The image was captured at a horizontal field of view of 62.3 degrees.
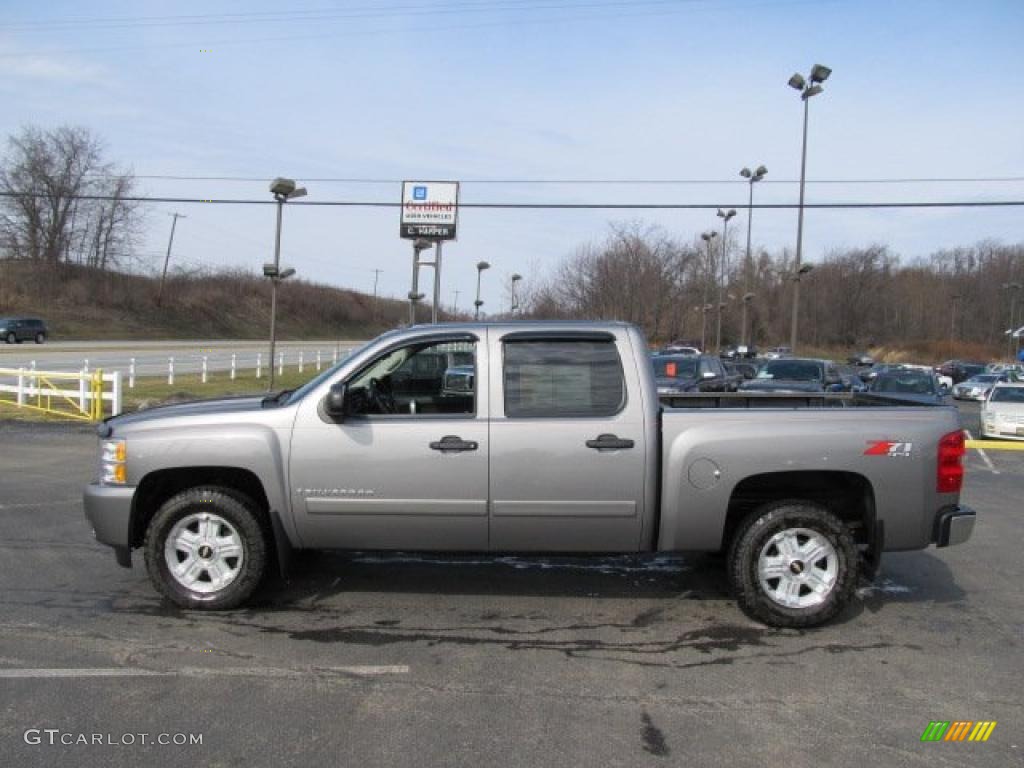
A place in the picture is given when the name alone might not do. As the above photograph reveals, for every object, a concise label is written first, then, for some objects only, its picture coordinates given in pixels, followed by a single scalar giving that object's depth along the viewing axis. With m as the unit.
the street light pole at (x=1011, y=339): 96.74
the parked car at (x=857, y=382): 24.97
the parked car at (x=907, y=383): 19.47
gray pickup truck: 5.13
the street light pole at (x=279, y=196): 21.28
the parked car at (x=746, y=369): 36.30
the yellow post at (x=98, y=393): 17.42
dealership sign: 25.16
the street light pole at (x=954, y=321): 107.12
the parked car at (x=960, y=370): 57.44
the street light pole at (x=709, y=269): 48.09
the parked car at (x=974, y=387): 38.09
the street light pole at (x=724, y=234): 47.28
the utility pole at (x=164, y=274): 79.81
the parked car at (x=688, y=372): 19.42
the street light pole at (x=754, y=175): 40.12
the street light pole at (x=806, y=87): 28.88
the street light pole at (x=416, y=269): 26.88
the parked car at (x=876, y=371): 21.17
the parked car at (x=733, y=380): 24.41
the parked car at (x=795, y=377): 19.38
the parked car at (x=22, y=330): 52.31
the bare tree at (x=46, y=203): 72.25
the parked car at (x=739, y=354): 49.94
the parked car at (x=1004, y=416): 18.72
